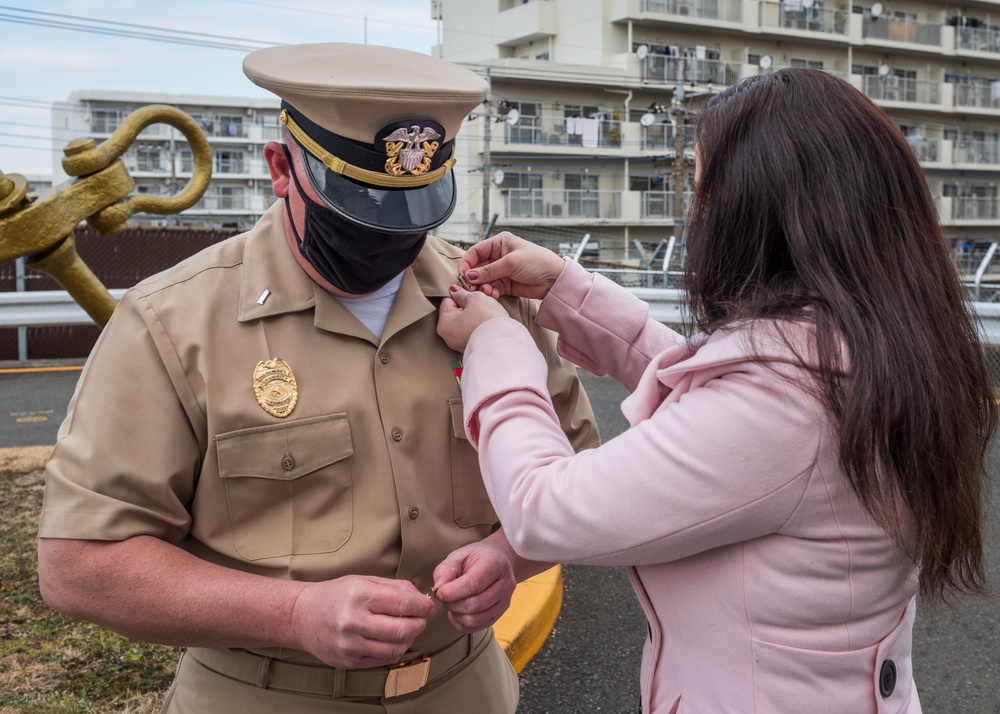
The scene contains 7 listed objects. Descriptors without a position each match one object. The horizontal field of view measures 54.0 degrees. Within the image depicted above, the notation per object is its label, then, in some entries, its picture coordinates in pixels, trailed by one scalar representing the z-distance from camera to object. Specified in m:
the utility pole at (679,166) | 29.44
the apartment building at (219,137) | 63.72
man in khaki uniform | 1.59
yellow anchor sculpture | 3.89
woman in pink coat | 1.38
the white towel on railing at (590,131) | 34.94
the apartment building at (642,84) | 35.19
